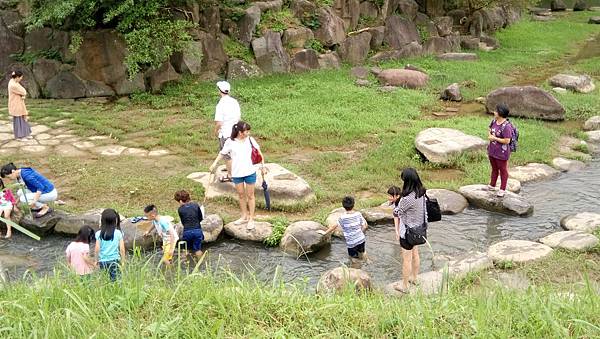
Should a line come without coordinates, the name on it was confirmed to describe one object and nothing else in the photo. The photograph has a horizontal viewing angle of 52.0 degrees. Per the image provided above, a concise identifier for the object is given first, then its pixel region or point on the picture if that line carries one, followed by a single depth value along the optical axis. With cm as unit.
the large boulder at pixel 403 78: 1747
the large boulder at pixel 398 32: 2152
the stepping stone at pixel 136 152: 1190
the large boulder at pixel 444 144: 1129
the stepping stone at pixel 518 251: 748
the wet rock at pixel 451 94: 1641
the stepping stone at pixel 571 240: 769
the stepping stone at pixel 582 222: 837
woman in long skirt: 1187
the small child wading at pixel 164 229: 728
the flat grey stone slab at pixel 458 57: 2125
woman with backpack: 939
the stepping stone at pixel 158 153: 1185
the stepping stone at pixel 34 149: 1195
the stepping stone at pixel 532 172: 1084
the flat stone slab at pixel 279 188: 955
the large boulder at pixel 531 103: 1438
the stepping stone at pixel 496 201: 936
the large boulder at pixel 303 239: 809
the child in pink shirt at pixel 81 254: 648
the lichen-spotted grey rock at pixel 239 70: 1718
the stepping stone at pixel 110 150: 1195
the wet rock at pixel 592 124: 1375
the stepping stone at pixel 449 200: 948
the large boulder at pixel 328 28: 1947
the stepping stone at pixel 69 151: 1182
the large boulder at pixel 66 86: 1586
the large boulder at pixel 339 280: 642
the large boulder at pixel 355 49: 1994
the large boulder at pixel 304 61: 1833
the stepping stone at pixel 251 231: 848
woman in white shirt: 855
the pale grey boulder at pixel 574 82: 1708
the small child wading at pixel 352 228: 764
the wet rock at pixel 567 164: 1139
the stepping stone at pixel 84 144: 1232
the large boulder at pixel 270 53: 1780
